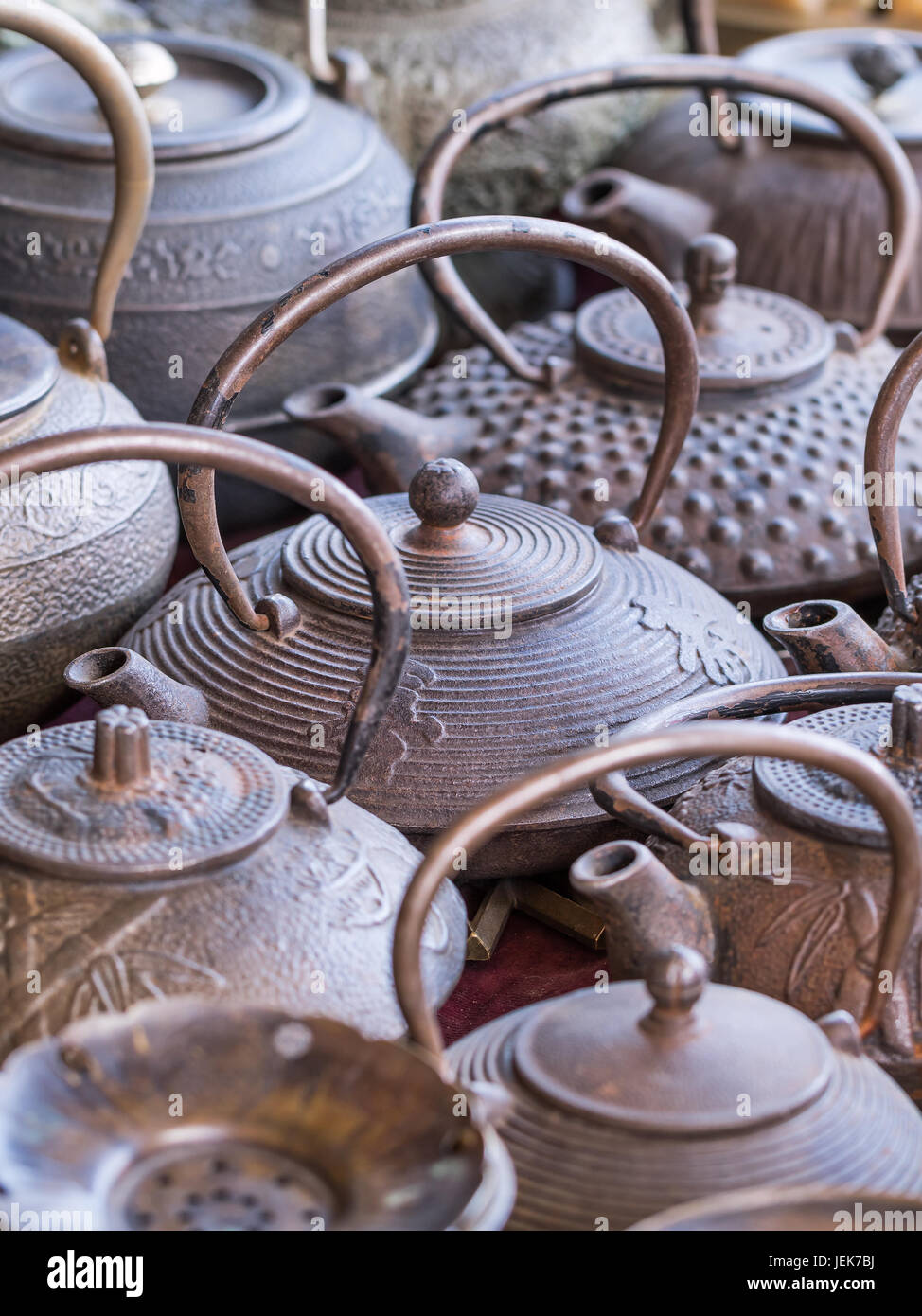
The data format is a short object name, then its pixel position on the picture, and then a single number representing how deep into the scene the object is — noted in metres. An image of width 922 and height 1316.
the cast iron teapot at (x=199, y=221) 1.13
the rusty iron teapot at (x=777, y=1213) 0.72
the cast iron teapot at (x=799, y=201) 1.33
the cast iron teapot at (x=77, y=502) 0.97
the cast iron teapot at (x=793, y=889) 0.83
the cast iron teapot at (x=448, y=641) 0.91
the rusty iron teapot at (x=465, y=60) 1.51
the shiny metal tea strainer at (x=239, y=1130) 0.73
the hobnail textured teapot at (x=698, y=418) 1.08
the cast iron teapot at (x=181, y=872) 0.79
